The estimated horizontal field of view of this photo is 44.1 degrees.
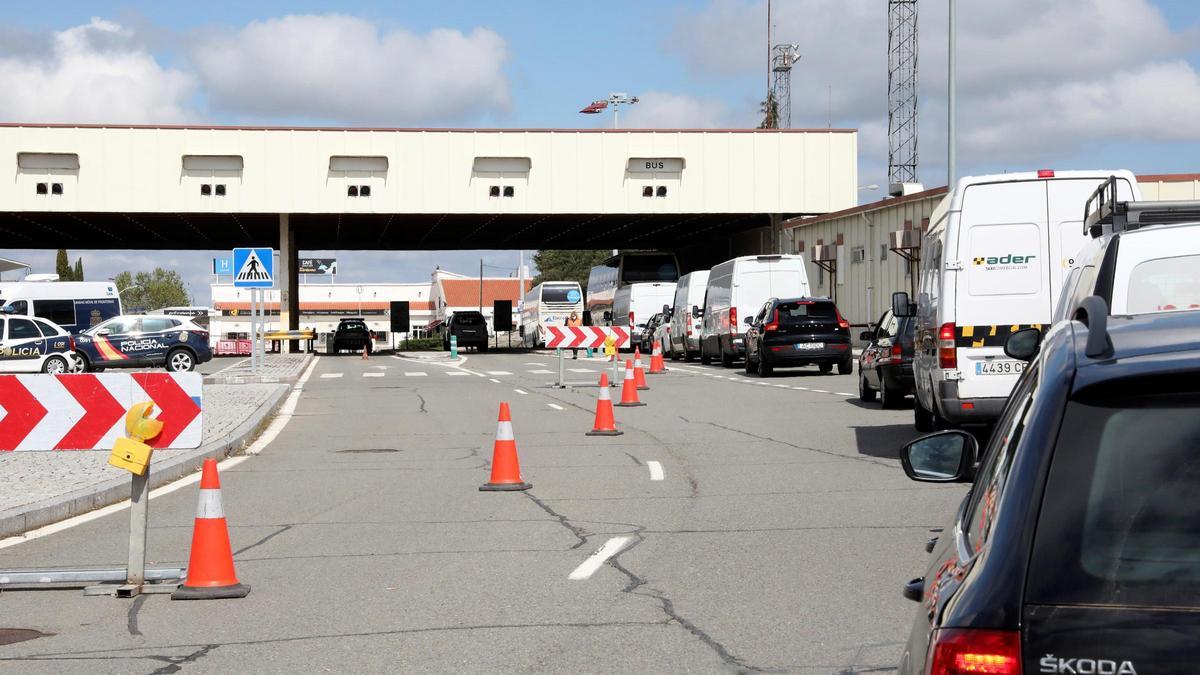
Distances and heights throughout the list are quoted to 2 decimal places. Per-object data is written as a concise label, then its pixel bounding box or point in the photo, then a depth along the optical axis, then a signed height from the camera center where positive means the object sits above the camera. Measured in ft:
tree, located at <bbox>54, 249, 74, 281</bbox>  504.31 +9.98
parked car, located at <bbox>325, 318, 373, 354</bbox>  224.12 -6.58
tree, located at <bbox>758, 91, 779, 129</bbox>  384.88 +46.09
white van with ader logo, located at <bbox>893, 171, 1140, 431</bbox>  46.55 +0.50
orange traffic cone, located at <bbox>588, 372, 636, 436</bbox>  60.08 -5.13
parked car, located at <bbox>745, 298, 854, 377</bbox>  103.30 -3.14
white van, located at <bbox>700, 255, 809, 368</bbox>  123.03 +0.22
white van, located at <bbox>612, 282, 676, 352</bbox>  193.16 -1.63
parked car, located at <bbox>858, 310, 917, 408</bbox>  68.80 -3.56
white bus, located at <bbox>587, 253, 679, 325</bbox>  204.74 +2.59
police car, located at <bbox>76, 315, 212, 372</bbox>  125.39 -4.19
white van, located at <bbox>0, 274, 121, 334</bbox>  171.73 -0.61
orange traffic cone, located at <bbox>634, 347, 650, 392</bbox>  93.09 -5.61
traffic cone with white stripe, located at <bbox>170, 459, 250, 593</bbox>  25.95 -4.53
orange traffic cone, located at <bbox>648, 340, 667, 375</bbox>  118.62 -5.85
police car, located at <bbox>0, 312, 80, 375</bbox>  111.04 -3.79
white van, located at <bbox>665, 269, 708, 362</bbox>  147.74 -2.70
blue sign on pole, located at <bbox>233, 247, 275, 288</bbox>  104.99 +1.67
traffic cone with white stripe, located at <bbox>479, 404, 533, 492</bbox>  42.06 -4.80
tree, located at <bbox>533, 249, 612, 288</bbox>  522.47 +9.35
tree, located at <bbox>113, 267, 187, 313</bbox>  605.73 +2.21
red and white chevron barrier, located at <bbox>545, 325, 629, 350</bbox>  101.65 -3.14
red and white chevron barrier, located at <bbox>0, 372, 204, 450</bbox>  27.09 -2.12
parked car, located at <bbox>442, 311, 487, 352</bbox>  227.81 -5.62
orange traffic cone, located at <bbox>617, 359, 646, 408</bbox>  77.71 -5.45
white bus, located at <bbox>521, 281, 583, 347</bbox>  238.89 -2.04
